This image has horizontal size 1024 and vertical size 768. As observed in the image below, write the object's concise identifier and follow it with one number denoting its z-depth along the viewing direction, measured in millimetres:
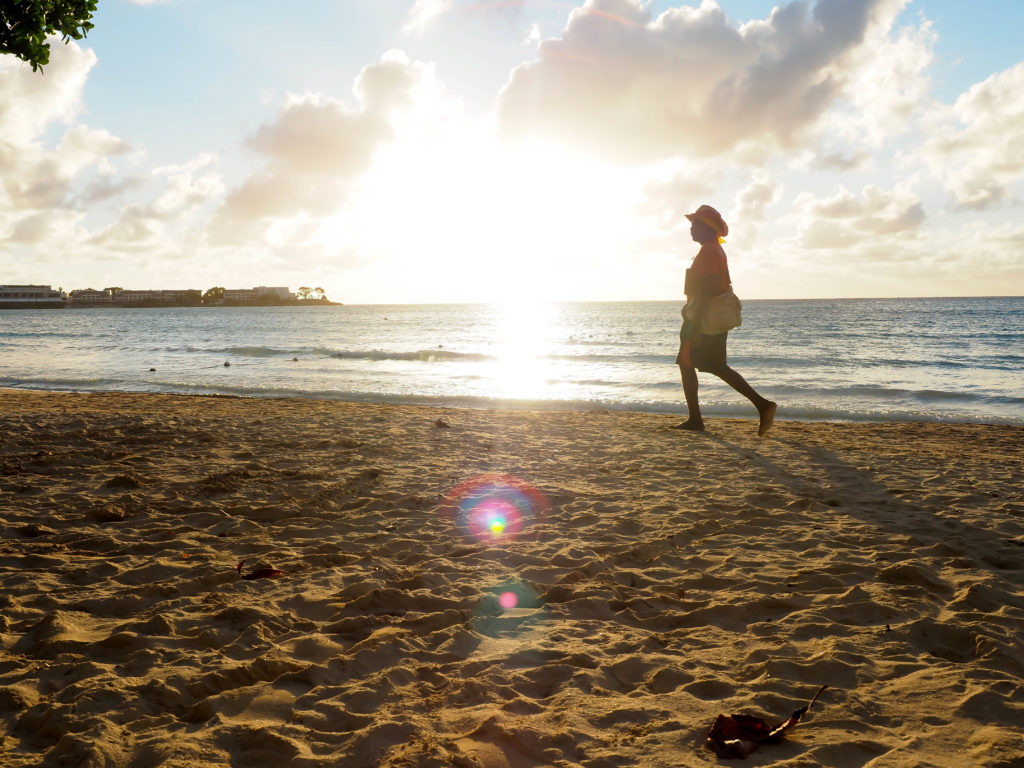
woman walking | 7215
